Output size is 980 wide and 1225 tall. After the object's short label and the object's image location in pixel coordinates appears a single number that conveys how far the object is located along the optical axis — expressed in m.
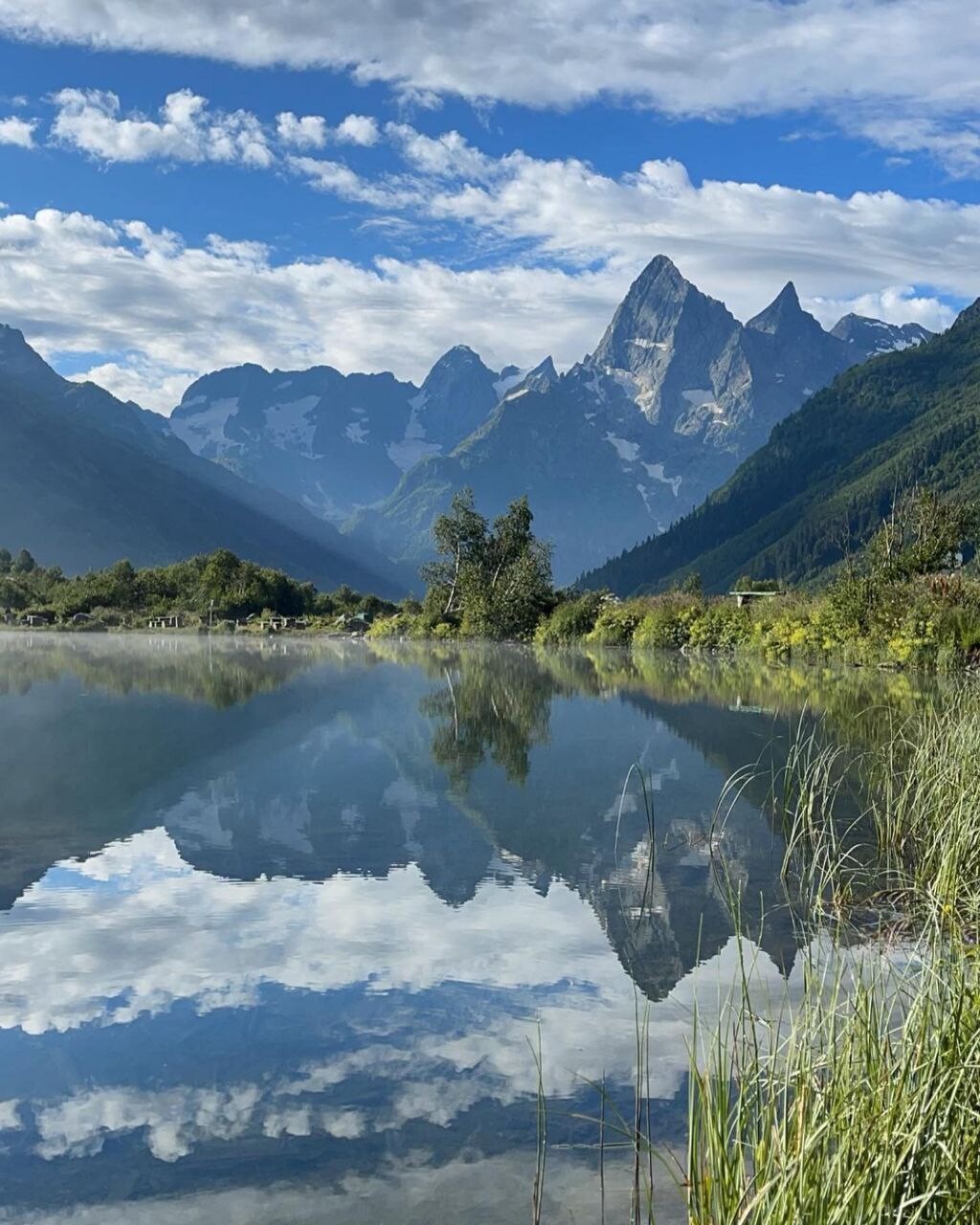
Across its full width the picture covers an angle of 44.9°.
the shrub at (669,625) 57.19
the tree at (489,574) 70.44
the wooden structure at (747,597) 58.80
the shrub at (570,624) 65.00
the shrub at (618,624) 61.91
